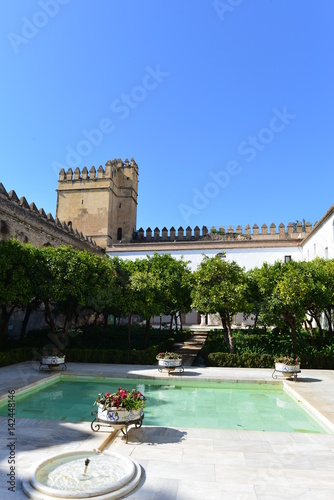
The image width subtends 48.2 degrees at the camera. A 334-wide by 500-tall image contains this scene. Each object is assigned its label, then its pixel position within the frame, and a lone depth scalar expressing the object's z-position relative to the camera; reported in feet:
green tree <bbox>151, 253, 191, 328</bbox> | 55.01
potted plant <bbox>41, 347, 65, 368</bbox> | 40.16
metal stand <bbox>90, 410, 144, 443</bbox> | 20.16
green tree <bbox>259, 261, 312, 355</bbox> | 45.65
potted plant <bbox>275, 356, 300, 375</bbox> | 37.61
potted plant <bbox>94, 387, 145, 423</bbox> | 20.18
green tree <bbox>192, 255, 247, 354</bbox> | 47.85
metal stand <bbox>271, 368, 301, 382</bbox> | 37.81
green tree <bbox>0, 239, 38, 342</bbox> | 46.08
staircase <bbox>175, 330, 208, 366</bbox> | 53.67
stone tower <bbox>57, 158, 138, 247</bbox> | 123.54
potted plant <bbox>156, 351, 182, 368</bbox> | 40.14
